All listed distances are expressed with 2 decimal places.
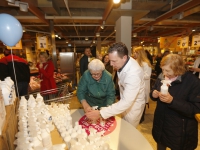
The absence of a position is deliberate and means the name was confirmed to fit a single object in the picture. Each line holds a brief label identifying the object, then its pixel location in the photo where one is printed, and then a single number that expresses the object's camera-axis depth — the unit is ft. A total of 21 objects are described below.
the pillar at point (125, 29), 12.92
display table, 4.07
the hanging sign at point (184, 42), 28.16
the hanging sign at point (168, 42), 31.71
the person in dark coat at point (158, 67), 19.71
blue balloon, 6.49
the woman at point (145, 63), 10.43
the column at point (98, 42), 40.74
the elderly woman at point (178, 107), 4.95
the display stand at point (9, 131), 3.02
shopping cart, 6.43
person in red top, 12.30
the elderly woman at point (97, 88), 6.73
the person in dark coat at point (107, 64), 14.78
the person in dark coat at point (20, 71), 11.19
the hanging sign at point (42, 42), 22.92
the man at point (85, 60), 16.53
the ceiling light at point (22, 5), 10.35
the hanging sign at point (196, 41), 24.93
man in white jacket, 5.11
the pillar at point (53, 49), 20.43
